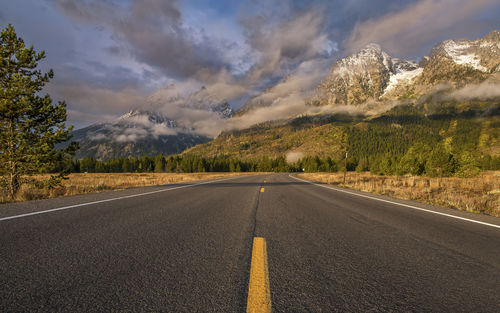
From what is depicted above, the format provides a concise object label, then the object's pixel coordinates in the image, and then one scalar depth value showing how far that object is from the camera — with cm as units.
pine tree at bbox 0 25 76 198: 1049
